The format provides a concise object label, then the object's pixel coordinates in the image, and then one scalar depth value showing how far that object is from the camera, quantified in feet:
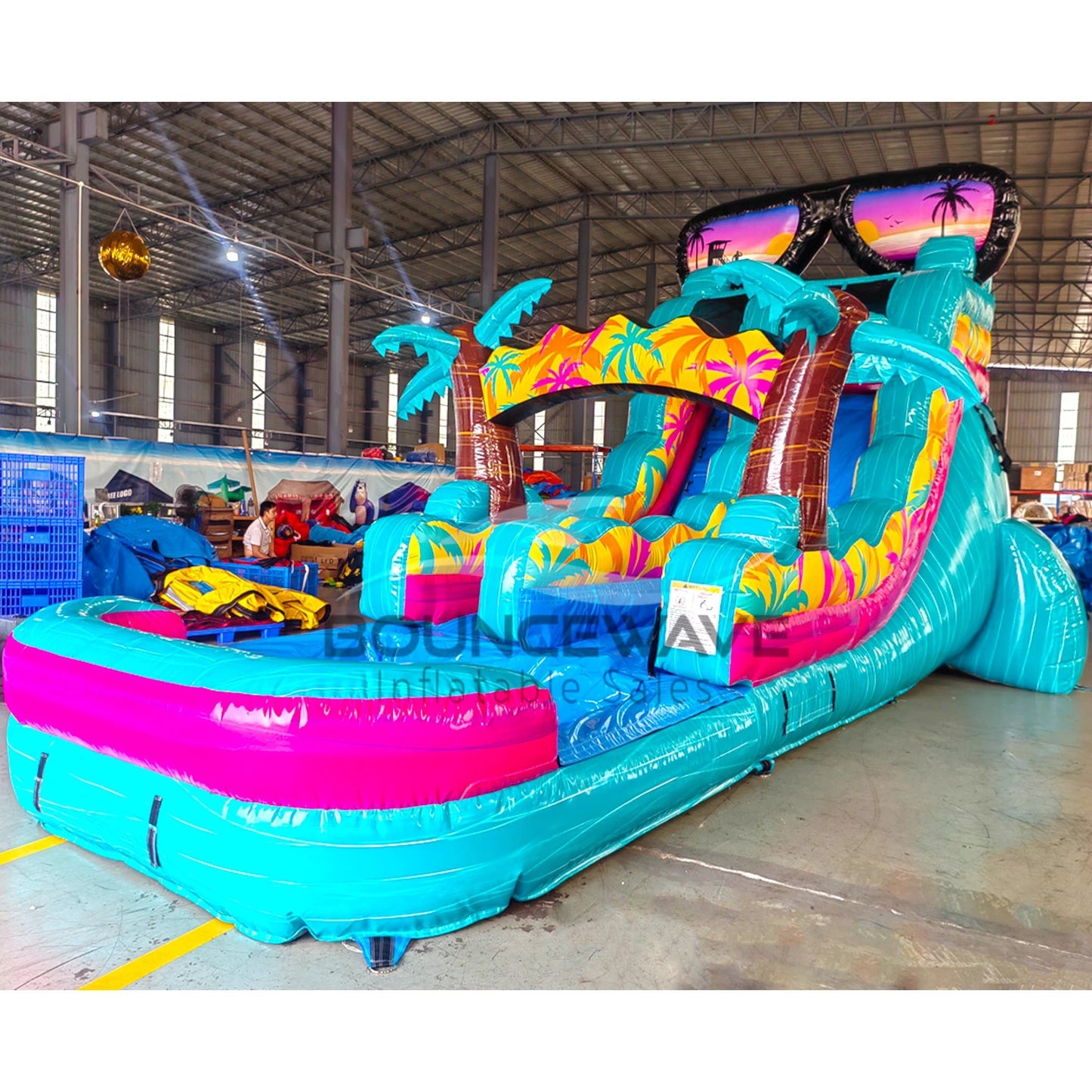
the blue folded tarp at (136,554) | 18.24
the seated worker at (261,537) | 22.48
